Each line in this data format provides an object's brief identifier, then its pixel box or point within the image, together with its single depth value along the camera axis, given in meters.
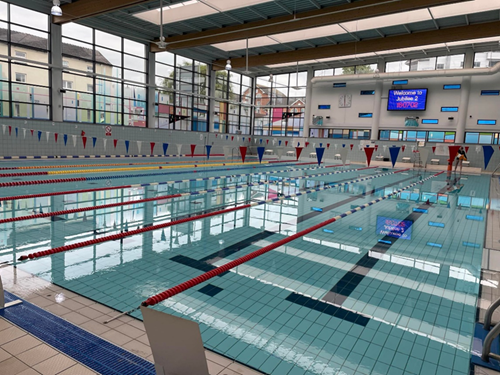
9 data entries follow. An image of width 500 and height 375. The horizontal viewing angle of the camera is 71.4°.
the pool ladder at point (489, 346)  2.05
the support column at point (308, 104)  22.77
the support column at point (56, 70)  13.28
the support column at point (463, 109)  17.84
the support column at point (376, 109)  20.22
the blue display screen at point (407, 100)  19.11
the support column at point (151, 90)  17.12
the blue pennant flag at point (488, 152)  11.23
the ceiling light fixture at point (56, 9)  8.01
